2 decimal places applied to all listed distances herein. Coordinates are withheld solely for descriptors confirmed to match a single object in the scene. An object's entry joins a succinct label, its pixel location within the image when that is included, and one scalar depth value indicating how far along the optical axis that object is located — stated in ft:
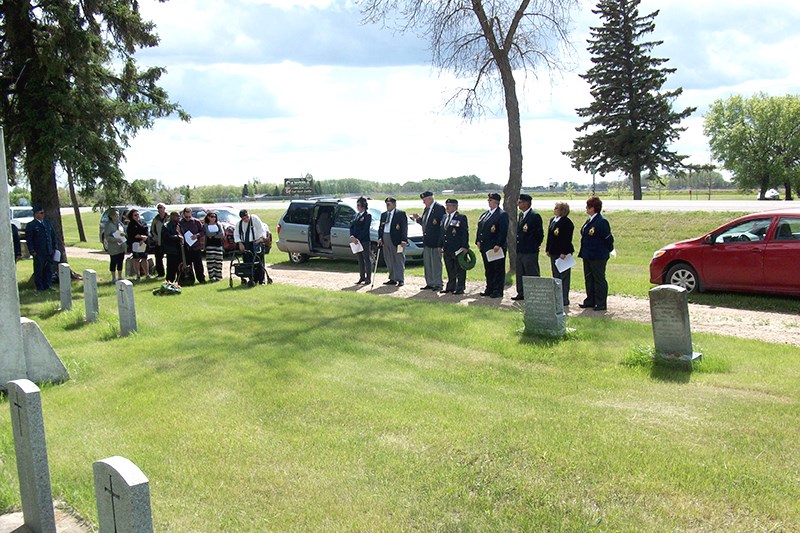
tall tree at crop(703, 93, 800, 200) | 208.54
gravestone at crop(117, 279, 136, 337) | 36.17
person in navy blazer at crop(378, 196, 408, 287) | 51.96
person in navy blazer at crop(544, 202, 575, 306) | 40.75
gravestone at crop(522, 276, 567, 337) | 32.19
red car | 39.63
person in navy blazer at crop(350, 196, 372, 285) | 55.26
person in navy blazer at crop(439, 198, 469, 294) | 47.55
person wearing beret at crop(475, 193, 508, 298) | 44.57
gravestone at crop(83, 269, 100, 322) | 40.52
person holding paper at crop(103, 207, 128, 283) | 57.21
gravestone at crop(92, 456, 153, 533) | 10.44
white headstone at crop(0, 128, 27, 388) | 25.46
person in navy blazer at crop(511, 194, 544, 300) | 42.57
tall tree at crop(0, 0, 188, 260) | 55.01
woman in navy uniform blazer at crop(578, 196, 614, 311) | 39.34
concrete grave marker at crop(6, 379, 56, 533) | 14.34
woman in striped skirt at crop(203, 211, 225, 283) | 59.72
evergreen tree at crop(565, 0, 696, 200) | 169.37
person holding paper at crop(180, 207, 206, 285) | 57.11
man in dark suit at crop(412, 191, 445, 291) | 49.37
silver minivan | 66.49
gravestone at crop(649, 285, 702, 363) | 27.04
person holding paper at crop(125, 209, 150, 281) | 58.54
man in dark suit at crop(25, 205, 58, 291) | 53.47
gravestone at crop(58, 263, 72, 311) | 44.29
